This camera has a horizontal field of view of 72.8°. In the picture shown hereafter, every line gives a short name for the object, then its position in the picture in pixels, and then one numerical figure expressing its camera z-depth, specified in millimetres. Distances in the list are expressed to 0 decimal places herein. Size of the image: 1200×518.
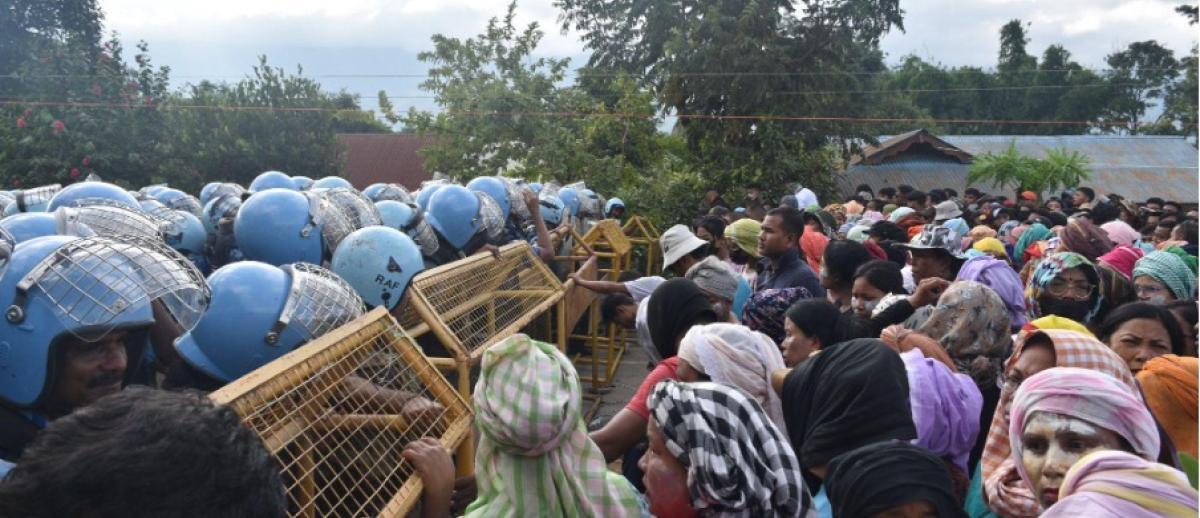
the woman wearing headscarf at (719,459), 2102
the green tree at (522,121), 19719
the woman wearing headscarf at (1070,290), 4602
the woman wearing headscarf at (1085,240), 6566
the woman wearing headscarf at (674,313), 3625
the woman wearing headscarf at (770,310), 4250
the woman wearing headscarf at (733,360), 2764
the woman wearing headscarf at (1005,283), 4535
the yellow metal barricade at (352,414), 2203
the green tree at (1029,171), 26578
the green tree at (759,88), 20656
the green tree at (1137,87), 48344
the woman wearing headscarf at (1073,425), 2094
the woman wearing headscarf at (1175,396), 2801
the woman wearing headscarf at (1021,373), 2434
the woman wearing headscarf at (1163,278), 4910
